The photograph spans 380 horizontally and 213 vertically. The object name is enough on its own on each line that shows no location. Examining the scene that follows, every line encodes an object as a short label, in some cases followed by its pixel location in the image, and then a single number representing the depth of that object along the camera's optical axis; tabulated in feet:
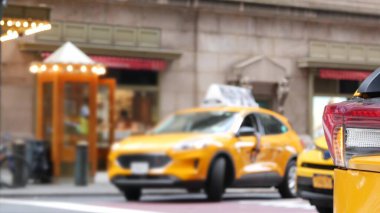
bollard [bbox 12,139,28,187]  56.65
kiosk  60.18
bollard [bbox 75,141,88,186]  58.59
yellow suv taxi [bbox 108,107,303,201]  42.34
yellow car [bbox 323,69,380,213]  10.16
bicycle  56.54
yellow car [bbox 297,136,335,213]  30.63
